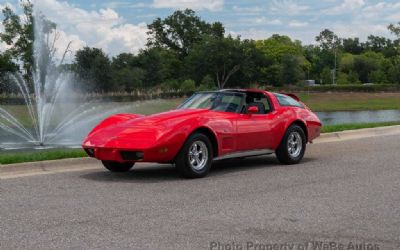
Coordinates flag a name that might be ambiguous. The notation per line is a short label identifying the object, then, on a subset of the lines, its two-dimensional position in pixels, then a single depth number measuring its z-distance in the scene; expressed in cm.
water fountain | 1970
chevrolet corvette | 927
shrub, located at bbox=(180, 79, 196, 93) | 7295
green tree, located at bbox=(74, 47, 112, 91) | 6234
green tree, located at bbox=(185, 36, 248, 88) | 9544
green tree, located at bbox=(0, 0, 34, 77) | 7031
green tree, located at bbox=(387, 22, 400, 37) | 9694
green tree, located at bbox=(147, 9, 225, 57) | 13625
